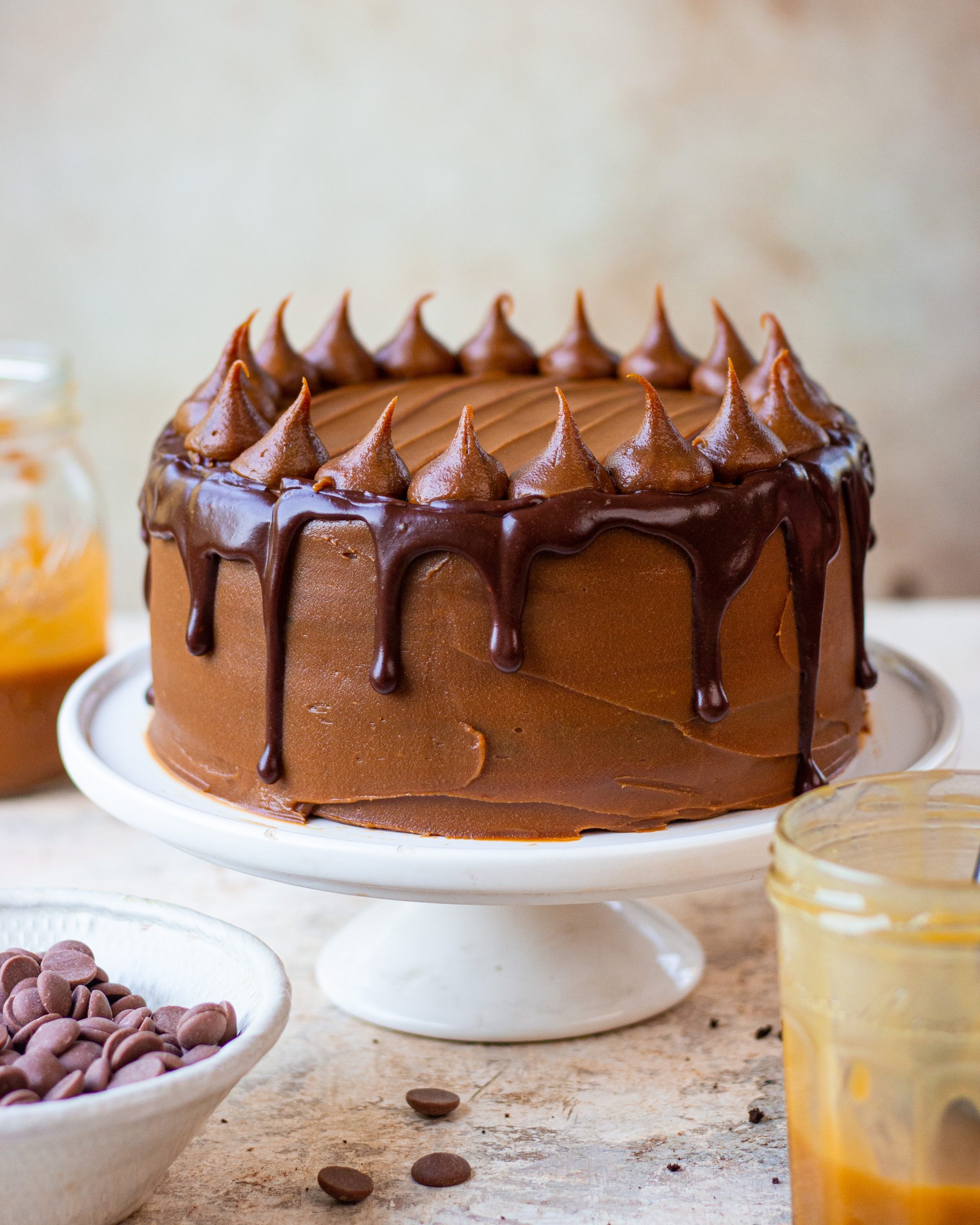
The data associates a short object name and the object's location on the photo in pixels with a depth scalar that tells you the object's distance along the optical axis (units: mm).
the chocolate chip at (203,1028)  879
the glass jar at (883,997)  814
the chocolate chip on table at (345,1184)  891
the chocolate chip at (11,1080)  859
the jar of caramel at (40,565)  1147
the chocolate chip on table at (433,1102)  930
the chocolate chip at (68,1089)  858
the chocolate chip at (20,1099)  855
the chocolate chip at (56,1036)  874
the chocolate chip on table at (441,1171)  901
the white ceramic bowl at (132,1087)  842
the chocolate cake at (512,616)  928
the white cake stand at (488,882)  919
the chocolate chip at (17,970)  905
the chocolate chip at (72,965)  907
